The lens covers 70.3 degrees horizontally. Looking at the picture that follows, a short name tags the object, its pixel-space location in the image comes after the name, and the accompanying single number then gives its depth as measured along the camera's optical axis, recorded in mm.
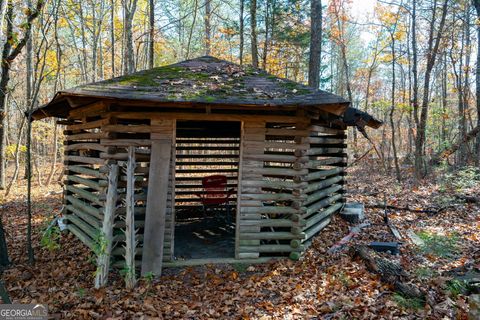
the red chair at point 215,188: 8227
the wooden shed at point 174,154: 5270
